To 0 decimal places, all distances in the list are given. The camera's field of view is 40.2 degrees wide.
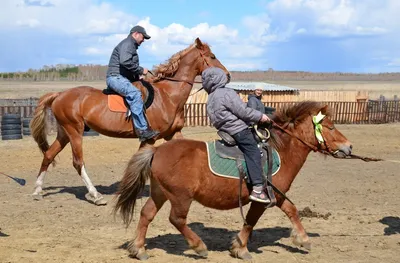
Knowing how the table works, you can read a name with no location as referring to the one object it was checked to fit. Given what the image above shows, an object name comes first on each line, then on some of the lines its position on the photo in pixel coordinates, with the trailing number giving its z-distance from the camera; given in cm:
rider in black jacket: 931
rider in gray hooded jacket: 615
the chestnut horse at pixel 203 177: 603
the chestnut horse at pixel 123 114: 960
